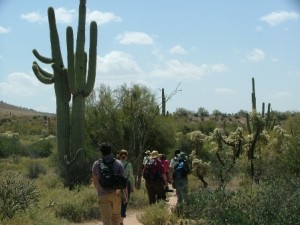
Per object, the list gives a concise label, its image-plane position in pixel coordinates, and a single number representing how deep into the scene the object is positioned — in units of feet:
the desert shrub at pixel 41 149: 116.78
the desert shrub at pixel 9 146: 114.42
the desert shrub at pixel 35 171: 78.43
